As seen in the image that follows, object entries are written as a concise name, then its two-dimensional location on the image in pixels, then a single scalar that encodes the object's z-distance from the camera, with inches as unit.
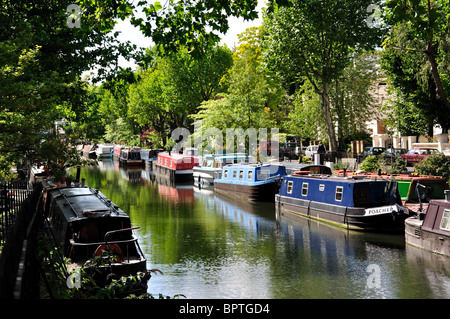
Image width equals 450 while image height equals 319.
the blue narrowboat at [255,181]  1360.7
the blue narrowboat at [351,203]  881.5
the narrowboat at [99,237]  508.4
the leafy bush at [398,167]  1228.5
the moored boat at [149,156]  2764.3
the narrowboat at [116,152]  3434.5
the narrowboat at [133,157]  2842.0
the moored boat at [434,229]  697.6
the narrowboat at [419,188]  951.0
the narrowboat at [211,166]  1790.1
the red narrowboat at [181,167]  2018.9
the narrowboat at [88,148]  3798.7
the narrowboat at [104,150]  3895.2
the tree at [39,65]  535.8
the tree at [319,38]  1626.5
